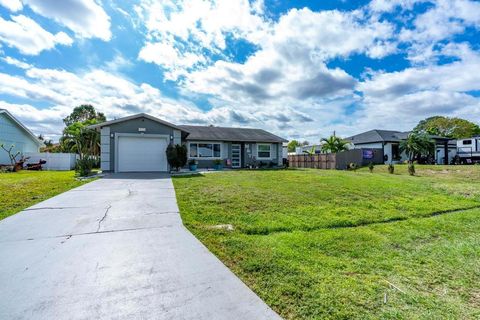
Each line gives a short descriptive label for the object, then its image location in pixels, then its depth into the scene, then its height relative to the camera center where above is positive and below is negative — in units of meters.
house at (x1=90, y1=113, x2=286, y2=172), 14.48 +1.23
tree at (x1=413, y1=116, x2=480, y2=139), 38.88 +5.32
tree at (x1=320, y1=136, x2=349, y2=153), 25.42 +1.64
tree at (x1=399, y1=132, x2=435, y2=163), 22.70 +1.41
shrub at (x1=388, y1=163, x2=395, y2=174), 17.72 -0.78
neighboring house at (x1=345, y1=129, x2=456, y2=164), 26.25 +1.74
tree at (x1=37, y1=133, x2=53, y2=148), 42.51 +3.74
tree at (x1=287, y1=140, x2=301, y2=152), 62.42 +4.51
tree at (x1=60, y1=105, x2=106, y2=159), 22.59 +2.26
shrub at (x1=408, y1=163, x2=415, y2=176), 16.53 -0.82
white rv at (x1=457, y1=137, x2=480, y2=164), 25.34 +0.96
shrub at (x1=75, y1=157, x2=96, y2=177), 12.81 -0.34
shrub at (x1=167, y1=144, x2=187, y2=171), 14.73 +0.27
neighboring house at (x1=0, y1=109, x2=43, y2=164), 19.91 +2.46
